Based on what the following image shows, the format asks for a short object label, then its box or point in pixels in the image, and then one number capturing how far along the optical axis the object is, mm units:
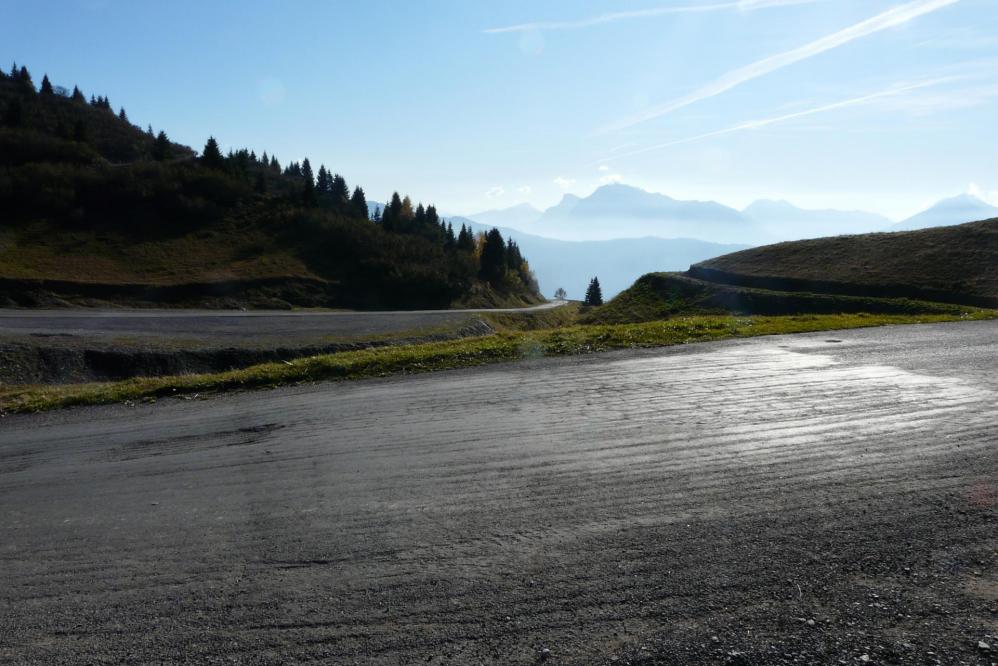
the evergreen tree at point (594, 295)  113125
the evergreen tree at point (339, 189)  147375
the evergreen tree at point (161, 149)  93375
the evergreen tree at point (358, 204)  122438
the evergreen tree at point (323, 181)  149125
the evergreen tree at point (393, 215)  104938
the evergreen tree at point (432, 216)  130875
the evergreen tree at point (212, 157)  90781
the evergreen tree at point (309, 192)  91250
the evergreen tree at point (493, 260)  100938
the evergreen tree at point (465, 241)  113562
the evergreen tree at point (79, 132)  90412
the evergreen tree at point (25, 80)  128375
